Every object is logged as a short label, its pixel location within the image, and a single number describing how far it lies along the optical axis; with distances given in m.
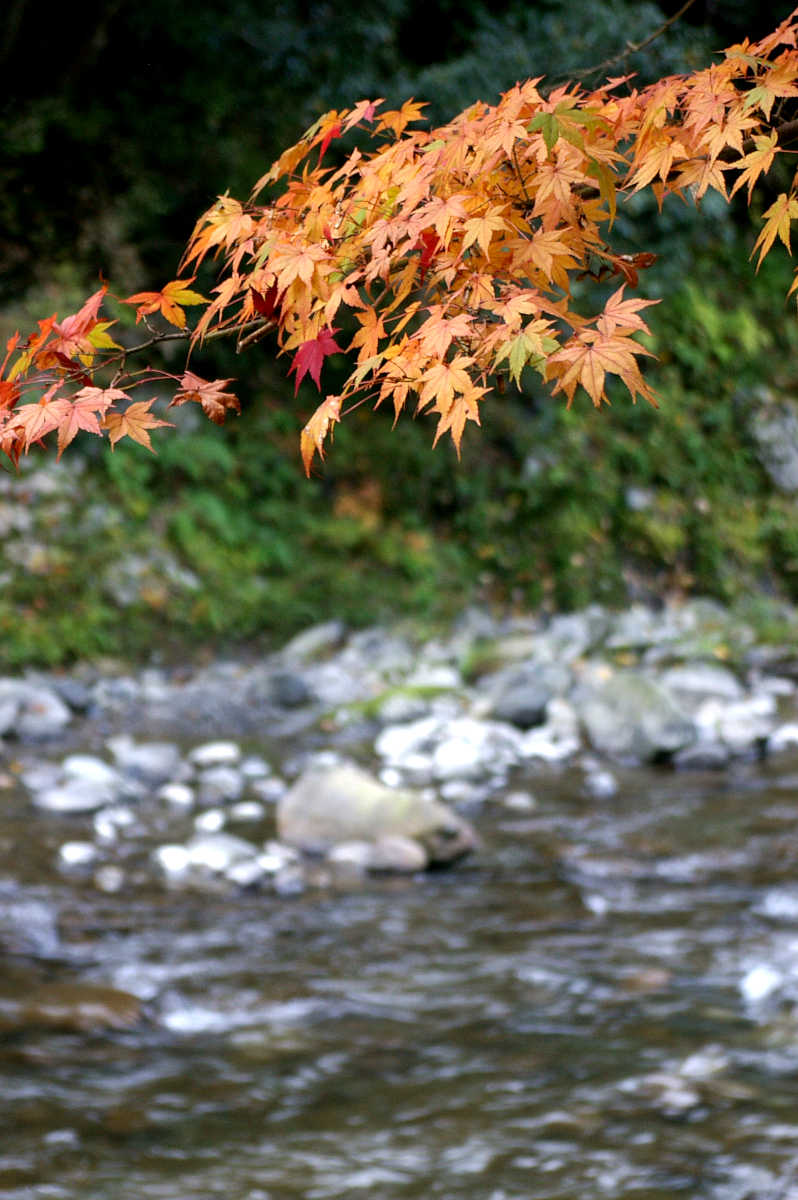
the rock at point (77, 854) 9.28
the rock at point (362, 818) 9.50
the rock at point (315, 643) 16.30
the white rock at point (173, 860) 9.27
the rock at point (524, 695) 13.37
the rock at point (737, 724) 12.38
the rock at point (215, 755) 12.18
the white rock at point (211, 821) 10.21
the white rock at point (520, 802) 10.84
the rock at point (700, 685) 14.08
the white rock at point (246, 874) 9.05
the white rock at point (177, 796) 10.91
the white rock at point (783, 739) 12.56
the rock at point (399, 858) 9.31
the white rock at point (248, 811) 10.57
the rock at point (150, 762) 11.51
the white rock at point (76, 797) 10.46
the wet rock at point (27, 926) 7.82
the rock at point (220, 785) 11.15
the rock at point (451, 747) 11.91
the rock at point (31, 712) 12.59
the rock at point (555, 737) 12.52
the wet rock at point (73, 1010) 6.89
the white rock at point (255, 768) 11.87
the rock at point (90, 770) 11.12
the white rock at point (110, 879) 8.88
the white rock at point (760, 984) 7.17
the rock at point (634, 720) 12.28
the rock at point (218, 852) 9.27
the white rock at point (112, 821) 9.93
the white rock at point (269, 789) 11.18
